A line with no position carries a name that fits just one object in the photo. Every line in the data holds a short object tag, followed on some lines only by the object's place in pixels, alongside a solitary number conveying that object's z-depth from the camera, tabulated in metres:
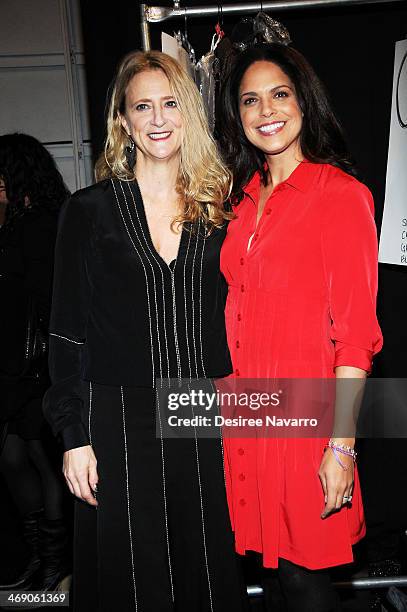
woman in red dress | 1.70
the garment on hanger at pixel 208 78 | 2.17
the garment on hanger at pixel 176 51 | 2.13
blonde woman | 1.71
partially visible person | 2.63
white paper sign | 2.32
